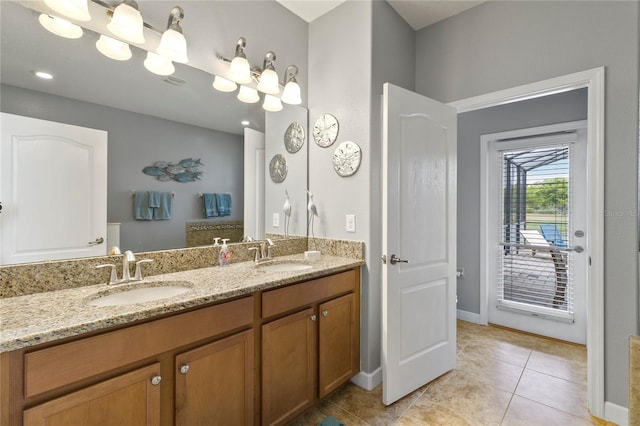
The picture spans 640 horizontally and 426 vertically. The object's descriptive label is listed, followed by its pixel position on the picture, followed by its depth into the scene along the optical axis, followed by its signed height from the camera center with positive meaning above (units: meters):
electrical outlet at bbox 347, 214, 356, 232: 2.23 -0.09
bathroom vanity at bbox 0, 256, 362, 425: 0.92 -0.57
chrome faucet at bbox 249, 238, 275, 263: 2.13 -0.28
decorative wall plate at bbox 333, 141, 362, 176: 2.21 +0.41
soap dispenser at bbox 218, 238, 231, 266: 1.91 -0.29
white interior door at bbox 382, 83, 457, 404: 1.95 -0.21
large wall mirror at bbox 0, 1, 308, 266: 1.32 +0.52
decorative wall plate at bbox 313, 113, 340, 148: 2.36 +0.66
